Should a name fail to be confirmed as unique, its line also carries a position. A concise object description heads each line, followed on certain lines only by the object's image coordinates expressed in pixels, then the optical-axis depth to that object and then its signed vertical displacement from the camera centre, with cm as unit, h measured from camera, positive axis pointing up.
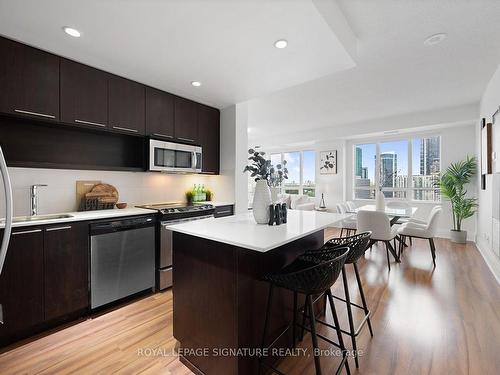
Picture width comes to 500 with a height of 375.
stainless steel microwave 307 +40
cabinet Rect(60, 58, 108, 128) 239 +94
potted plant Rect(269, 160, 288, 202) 207 +8
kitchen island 141 -66
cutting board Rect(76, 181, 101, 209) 274 -2
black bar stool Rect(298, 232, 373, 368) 164 -44
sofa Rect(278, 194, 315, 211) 625 -44
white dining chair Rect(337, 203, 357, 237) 440 -69
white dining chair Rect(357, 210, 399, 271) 345 -56
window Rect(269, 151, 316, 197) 791 +47
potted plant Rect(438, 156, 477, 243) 469 -11
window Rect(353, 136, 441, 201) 570 +45
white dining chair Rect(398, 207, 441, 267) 361 -65
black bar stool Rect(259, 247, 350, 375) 129 -53
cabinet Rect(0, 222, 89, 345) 186 -76
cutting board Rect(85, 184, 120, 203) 281 -7
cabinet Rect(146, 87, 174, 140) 307 +95
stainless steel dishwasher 232 -74
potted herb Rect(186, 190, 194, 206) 383 -17
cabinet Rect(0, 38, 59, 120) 206 +94
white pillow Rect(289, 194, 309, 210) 694 -41
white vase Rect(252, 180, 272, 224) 194 -12
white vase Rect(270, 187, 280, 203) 208 -7
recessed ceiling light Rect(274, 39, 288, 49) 204 +122
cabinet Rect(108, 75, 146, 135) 272 +94
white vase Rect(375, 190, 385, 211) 424 -27
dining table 381 -49
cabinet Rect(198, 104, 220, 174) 375 +80
